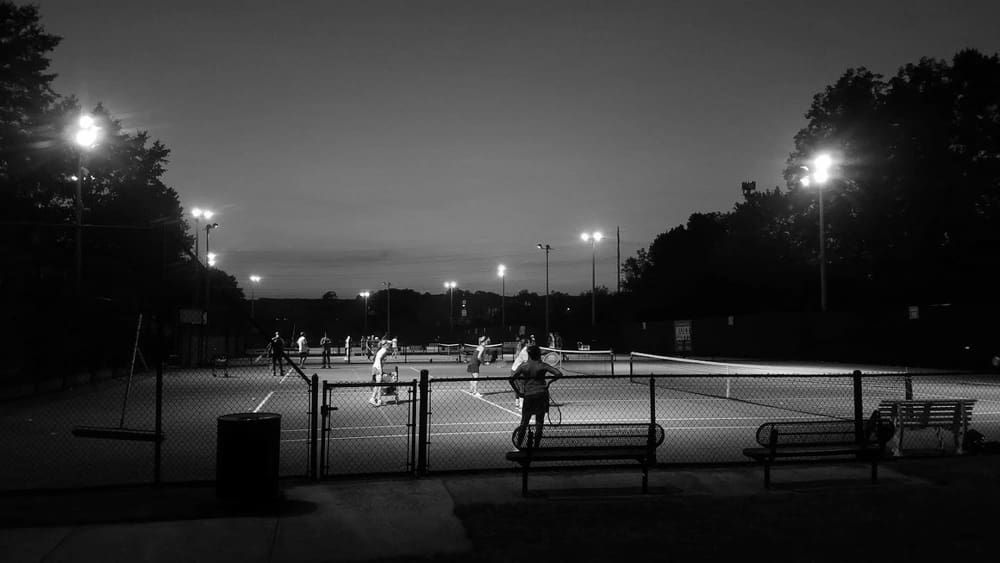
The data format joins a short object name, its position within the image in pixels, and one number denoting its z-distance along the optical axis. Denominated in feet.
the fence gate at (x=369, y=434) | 36.79
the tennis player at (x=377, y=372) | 66.90
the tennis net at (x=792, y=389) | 72.49
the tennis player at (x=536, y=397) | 39.96
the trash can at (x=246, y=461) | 27.94
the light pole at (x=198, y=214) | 143.64
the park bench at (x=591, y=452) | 29.73
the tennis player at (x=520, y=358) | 65.35
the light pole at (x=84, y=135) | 74.28
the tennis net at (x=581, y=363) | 127.44
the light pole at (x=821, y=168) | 109.91
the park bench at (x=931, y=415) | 40.24
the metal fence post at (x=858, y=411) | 35.80
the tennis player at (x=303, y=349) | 130.31
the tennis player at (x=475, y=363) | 77.41
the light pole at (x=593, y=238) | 182.19
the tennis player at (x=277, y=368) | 123.54
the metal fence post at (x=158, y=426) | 30.17
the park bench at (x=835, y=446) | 31.24
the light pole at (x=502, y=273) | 234.83
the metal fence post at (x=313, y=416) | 31.44
